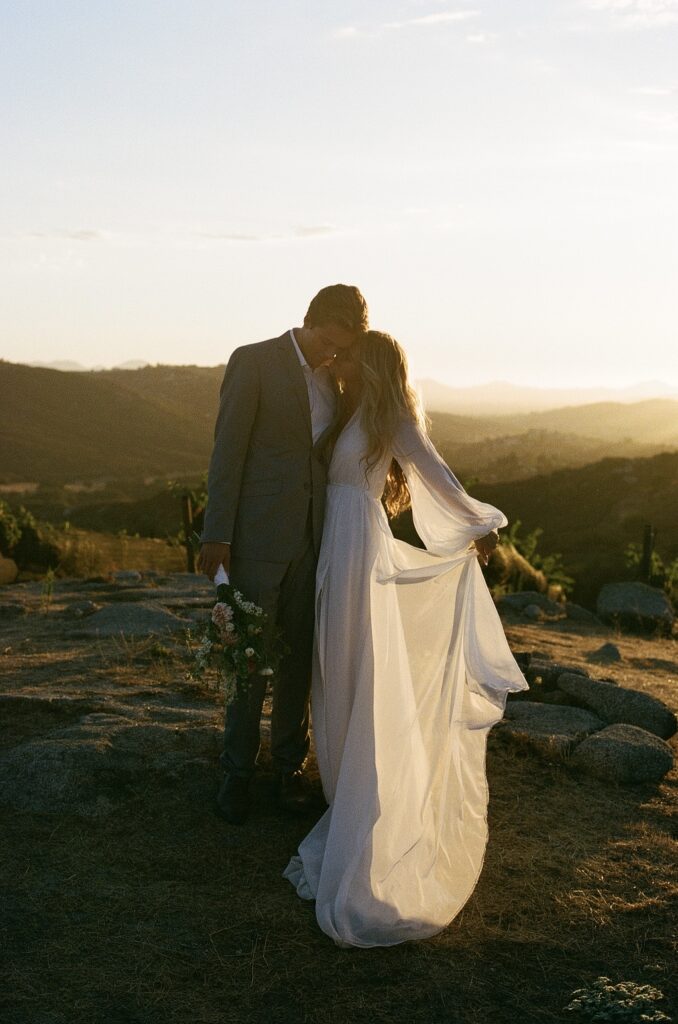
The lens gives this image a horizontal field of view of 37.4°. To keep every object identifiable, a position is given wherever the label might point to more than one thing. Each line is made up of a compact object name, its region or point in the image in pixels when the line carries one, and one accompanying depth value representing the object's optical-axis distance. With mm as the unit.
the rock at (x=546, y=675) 6754
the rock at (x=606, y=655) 9211
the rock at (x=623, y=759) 5363
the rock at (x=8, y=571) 12438
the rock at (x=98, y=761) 4559
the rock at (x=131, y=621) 8078
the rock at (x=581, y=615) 12000
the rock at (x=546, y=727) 5598
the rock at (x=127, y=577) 11469
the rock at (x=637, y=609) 12148
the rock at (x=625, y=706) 6215
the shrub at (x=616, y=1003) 3133
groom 4211
